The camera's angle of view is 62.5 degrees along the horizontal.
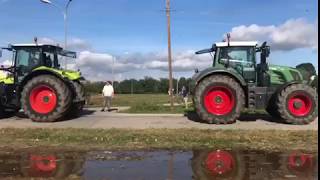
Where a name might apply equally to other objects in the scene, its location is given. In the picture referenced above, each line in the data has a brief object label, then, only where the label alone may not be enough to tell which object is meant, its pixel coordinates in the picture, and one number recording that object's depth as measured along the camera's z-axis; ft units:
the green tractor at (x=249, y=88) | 28.99
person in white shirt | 40.32
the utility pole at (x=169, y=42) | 48.76
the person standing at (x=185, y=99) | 49.91
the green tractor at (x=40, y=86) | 29.97
